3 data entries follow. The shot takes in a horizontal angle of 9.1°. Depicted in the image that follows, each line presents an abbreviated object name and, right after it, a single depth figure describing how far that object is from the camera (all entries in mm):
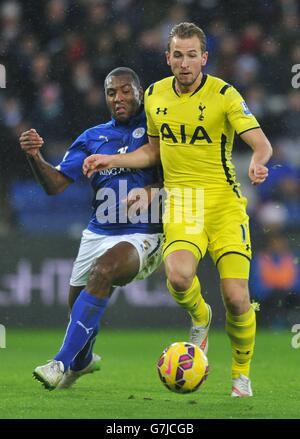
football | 10545
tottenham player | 11409
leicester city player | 12057
